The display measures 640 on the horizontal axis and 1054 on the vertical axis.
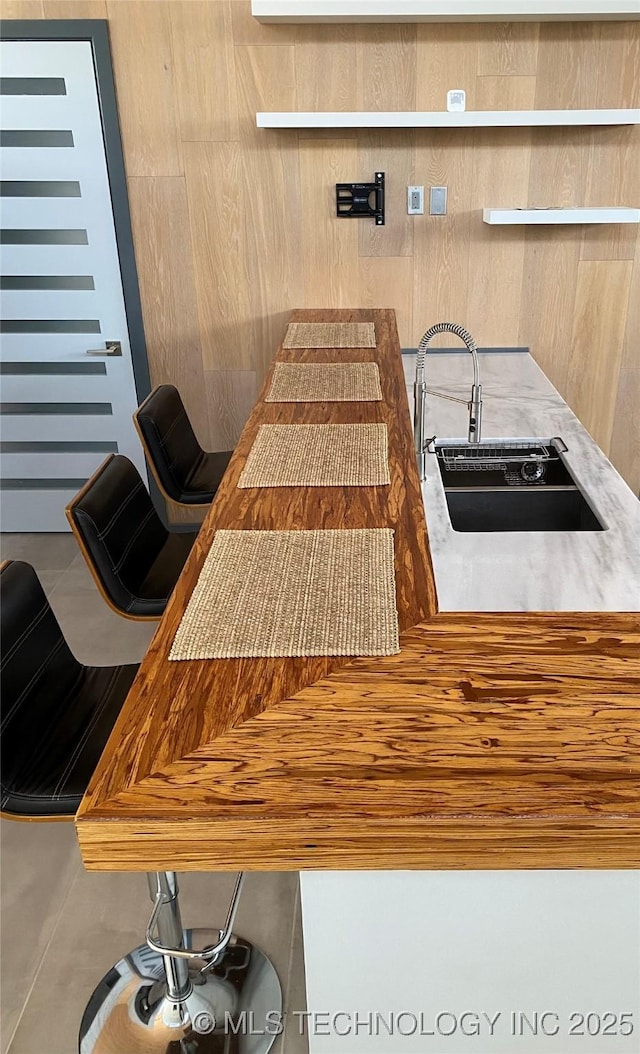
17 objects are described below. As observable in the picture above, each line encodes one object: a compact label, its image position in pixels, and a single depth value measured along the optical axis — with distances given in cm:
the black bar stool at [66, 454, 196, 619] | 191
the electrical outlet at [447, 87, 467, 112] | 303
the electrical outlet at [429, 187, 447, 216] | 322
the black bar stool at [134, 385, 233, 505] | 255
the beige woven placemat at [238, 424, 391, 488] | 185
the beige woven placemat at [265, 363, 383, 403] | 240
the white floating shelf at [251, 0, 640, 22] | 274
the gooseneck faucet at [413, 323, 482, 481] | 217
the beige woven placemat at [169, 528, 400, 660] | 126
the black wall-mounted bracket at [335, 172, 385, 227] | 321
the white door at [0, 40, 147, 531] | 317
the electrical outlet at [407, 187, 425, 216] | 322
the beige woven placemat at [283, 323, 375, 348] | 291
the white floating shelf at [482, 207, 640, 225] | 298
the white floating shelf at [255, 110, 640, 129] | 287
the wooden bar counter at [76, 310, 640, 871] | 97
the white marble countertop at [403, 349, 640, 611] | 154
